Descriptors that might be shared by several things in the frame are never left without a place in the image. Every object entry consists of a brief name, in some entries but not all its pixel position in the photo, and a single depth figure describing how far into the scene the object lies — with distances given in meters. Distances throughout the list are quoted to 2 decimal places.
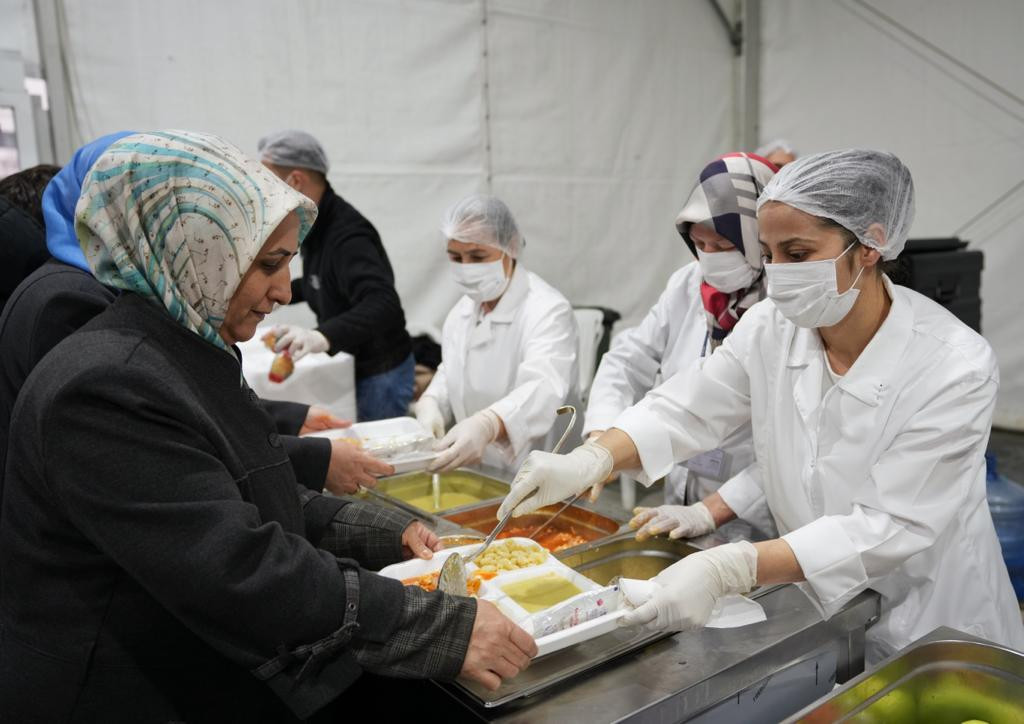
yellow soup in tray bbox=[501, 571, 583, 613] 1.34
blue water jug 2.74
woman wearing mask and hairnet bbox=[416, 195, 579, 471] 2.42
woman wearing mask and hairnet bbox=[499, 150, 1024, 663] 1.30
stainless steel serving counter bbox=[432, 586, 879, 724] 1.10
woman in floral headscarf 0.94
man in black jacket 2.94
